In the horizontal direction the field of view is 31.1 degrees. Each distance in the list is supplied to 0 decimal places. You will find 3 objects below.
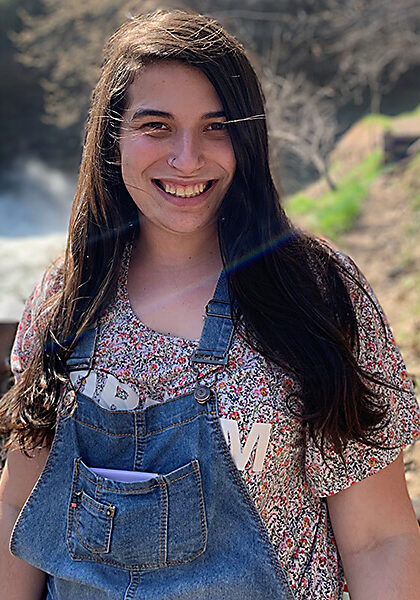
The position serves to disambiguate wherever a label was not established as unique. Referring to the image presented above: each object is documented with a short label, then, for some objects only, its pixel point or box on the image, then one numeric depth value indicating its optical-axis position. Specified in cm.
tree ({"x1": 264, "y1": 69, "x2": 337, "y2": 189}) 770
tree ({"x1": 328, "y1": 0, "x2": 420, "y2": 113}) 750
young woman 126
